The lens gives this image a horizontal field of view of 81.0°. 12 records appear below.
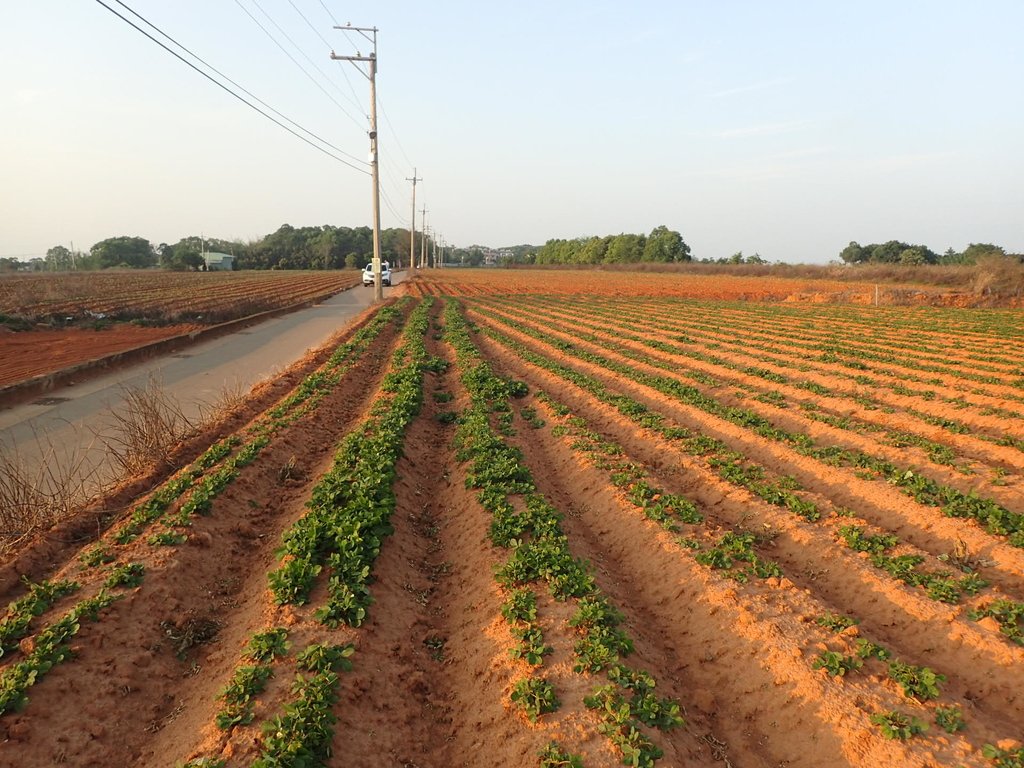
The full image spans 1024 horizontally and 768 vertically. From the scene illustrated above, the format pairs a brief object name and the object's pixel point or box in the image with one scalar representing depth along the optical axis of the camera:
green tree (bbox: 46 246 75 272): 138.62
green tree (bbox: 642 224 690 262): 125.88
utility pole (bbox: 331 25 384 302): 33.96
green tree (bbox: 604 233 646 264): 133.38
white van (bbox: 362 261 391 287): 59.02
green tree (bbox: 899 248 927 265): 80.81
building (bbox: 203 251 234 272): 122.21
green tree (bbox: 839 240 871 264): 97.56
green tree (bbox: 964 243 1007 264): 71.94
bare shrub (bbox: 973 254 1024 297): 40.17
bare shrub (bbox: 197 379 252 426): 11.41
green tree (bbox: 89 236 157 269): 129.38
